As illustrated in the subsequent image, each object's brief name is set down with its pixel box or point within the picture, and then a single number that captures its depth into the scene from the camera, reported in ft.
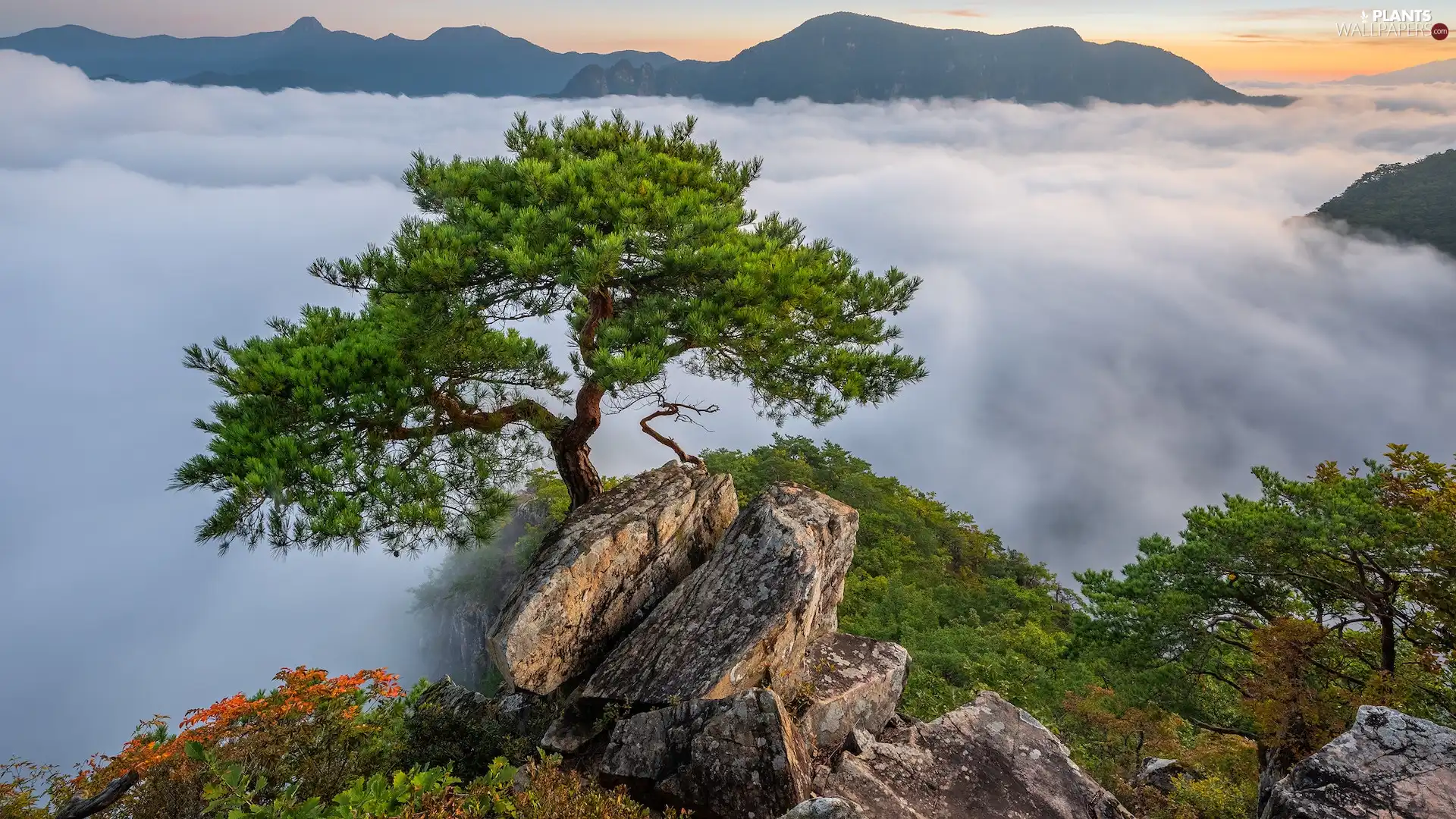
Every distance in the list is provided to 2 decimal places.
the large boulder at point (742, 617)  24.85
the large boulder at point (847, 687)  26.78
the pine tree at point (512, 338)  23.77
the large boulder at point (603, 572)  26.66
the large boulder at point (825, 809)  18.35
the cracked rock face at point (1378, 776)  19.45
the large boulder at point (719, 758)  21.38
